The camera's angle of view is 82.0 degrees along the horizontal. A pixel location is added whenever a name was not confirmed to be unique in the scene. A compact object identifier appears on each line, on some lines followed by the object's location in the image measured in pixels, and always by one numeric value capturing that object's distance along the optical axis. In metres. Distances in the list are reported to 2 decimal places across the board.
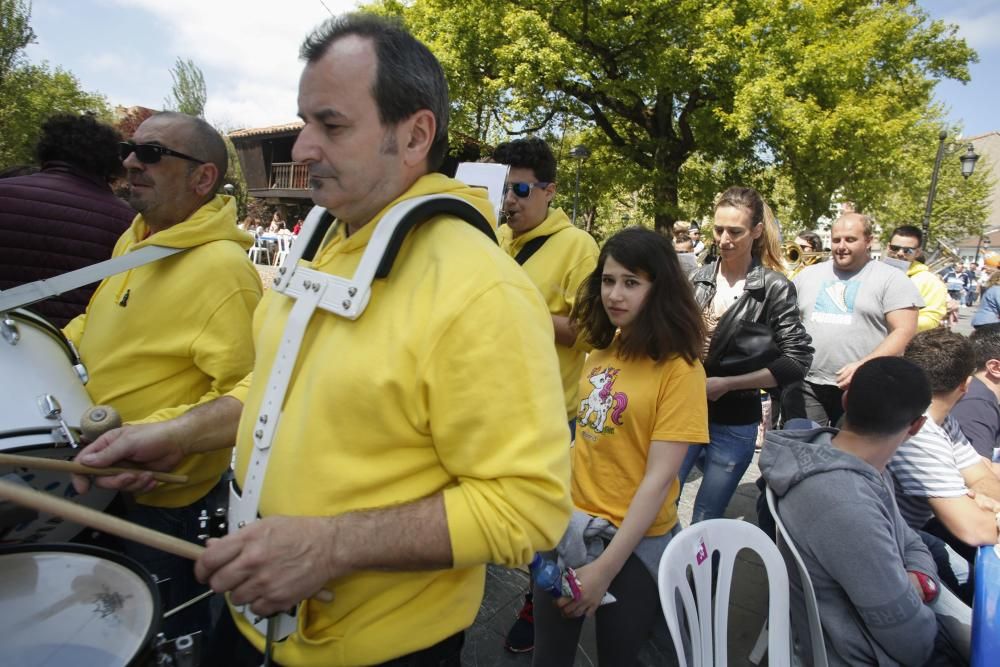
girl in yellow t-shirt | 1.88
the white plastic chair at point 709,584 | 1.73
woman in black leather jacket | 2.90
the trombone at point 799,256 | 5.95
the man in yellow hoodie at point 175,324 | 1.79
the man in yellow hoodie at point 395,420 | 0.96
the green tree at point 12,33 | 21.36
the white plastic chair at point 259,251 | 19.68
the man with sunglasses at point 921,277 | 4.80
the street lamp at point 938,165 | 14.51
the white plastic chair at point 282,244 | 18.60
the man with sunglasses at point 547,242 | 2.95
